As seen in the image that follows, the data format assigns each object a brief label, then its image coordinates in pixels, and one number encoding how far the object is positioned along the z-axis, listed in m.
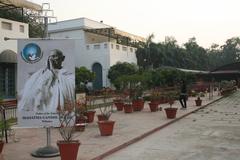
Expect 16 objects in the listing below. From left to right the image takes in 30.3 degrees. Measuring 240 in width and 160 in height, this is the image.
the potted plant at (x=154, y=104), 23.98
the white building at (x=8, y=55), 31.30
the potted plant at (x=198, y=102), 29.15
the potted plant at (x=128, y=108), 23.36
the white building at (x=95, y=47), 51.31
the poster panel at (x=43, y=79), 10.47
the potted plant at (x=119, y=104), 24.86
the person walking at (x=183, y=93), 26.16
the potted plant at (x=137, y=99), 24.39
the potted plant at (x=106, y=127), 13.98
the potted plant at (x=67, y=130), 9.48
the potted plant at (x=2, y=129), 9.68
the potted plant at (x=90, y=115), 17.38
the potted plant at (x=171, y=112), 19.94
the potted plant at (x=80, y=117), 15.26
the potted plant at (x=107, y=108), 15.78
